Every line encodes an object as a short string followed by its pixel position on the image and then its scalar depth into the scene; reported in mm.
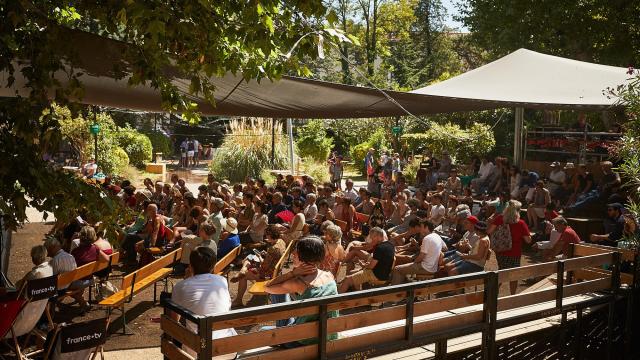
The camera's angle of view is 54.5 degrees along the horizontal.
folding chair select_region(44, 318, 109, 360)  4602
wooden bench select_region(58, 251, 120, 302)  6978
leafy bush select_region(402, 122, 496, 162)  22188
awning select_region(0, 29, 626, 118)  6852
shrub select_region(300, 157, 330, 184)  21047
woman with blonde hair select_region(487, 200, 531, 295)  8305
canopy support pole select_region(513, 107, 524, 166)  14602
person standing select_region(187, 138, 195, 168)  27831
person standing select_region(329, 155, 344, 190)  20078
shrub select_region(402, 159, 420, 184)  21250
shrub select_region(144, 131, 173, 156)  29672
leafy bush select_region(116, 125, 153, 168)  24797
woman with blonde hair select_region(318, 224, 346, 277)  7570
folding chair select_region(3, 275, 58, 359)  5555
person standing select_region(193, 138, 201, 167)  27922
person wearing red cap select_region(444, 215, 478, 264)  8305
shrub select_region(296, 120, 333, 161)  25453
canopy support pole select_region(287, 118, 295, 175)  19203
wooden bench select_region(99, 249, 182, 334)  6773
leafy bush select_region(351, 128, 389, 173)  27938
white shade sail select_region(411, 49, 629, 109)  11492
